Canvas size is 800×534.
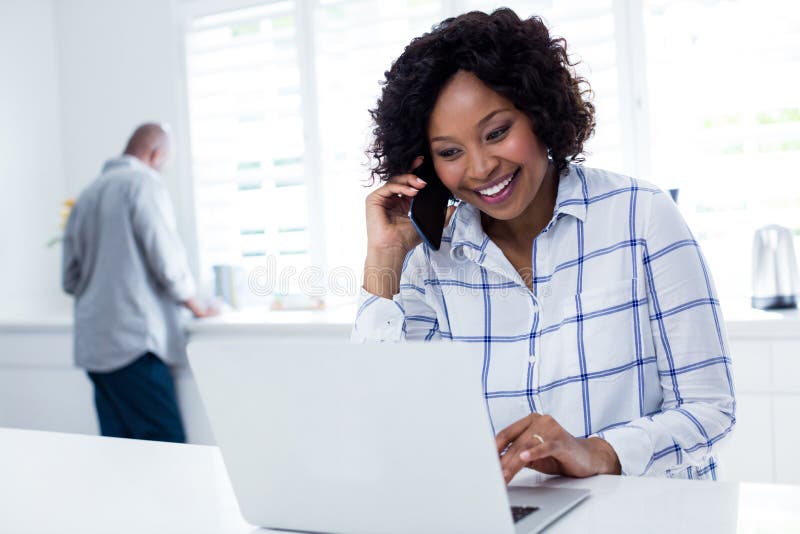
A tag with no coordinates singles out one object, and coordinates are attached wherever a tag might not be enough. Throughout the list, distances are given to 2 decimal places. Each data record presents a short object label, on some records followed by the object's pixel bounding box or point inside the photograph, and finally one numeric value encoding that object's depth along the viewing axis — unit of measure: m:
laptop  0.74
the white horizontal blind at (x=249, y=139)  3.45
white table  0.84
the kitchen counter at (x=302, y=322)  2.25
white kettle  2.44
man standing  3.04
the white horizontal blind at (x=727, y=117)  2.64
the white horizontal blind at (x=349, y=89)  3.23
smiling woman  1.23
